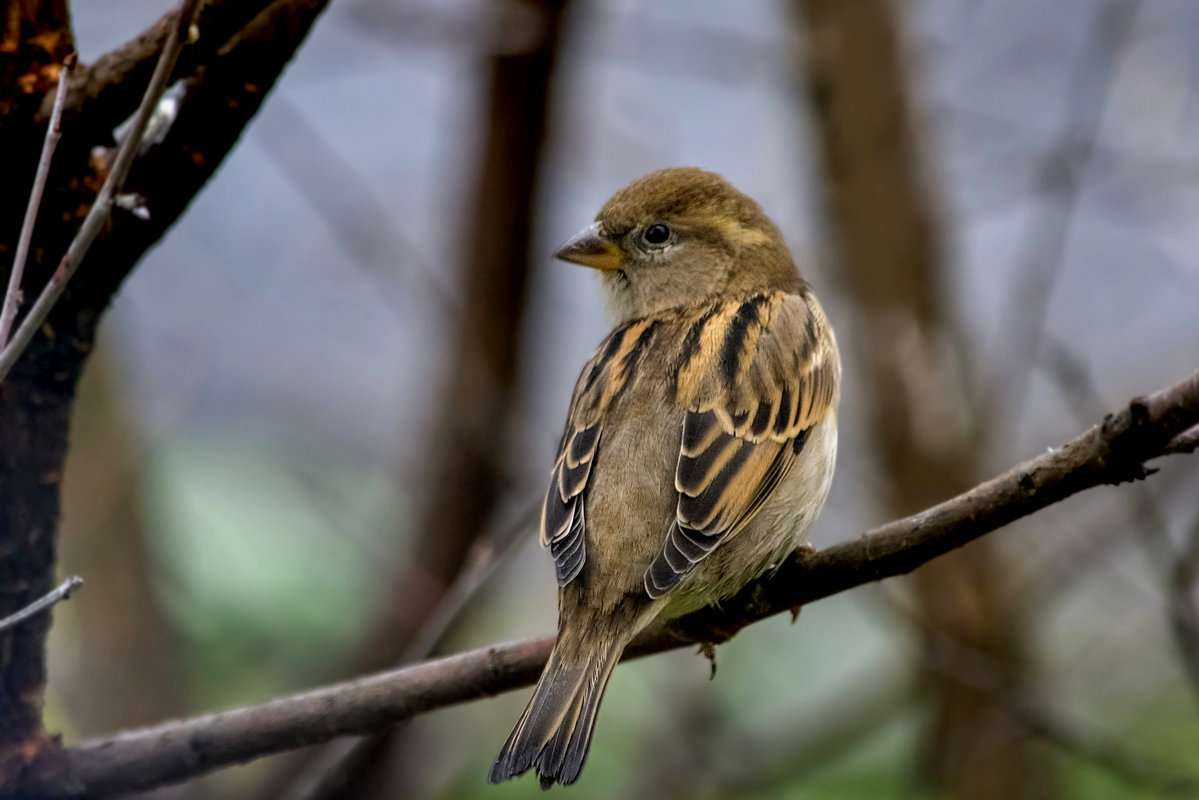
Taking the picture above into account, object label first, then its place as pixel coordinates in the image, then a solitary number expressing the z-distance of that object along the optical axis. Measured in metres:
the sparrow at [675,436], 6.08
